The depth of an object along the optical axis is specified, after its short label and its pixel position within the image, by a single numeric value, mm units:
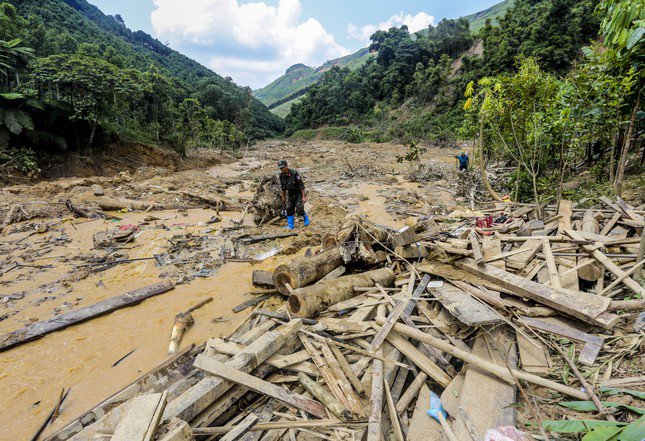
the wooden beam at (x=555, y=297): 2729
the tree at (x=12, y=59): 13383
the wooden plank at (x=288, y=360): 2779
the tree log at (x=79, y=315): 4052
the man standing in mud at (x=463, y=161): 12370
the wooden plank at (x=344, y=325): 3248
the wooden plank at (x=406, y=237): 4652
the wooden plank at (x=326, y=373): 2419
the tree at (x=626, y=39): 3109
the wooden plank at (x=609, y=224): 4562
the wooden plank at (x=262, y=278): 5125
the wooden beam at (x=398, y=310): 2920
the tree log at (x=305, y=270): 4473
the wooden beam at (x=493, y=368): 2213
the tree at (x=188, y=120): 23078
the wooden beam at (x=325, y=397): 2277
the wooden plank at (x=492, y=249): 3993
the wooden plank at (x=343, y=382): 2320
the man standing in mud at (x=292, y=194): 7652
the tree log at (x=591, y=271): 3432
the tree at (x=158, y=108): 23703
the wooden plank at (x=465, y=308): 2803
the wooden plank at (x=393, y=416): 2156
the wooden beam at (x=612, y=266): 3021
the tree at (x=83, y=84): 14781
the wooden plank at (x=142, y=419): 1803
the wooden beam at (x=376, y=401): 2092
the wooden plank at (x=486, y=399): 2098
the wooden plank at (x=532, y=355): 2518
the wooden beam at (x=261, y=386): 2396
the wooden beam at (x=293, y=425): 2193
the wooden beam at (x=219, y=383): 2230
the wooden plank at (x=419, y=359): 2576
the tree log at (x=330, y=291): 3725
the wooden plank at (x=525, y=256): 3951
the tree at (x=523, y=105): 6031
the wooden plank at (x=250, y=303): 4729
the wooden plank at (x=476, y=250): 3818
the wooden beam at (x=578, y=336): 2489
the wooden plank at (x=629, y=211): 4538
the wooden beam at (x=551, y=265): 3384
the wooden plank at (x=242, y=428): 2155
